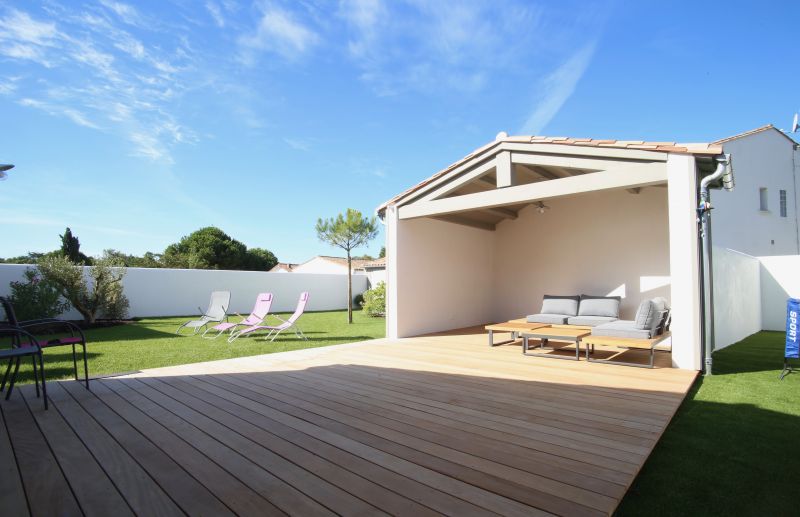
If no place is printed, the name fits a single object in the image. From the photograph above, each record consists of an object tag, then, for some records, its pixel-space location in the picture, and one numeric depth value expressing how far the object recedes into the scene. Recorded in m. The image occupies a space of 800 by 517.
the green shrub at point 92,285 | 11.95
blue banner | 4.71
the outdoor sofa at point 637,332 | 5.45
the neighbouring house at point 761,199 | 13.74
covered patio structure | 5.30
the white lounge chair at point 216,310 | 9.92
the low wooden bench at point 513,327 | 6.79
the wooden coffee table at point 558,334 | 6.04
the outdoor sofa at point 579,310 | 7.82
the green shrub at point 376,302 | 15.23
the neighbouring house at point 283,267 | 45.28
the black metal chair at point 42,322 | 3.71
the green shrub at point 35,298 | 10.47
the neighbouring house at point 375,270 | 20.95
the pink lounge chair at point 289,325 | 8.39
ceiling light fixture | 9.01
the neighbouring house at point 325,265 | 33.56
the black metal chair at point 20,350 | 3.14
